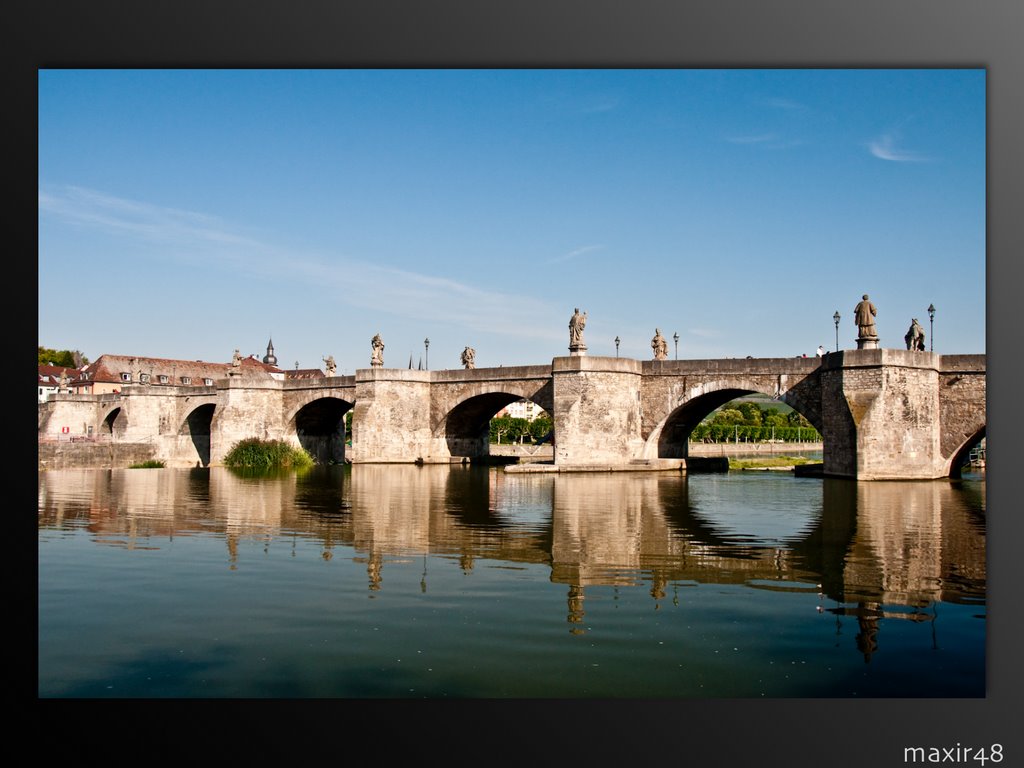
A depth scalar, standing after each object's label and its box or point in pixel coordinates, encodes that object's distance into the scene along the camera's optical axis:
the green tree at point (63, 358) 76.44
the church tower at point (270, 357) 101.88
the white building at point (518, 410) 125.01
